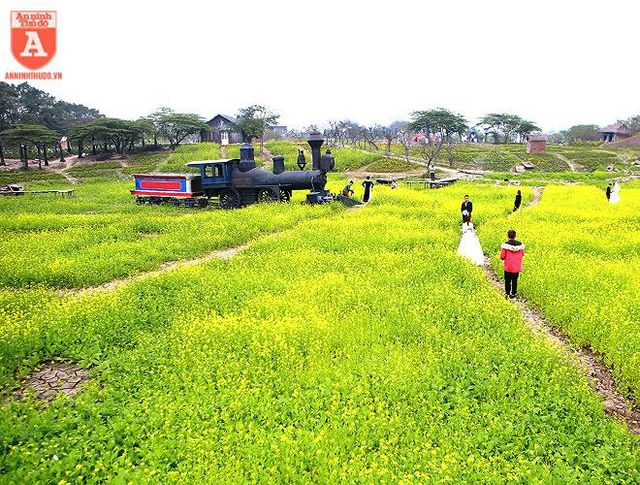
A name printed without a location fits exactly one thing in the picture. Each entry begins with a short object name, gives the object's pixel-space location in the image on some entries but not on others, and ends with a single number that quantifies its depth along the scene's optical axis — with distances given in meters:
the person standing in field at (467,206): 17.11
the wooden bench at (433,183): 34.88
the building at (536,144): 62.28
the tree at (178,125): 61.41
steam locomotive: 23.19
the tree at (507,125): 84.06
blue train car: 25.58
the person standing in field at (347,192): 26.03
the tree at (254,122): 61.09
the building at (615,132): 79.75
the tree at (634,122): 96.88
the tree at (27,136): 46.19
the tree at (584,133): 98.44
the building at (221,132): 73.35
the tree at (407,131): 72.44
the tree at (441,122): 69.31
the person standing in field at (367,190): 25.36
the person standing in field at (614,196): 24.42
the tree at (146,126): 54.86
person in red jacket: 10.29
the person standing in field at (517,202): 22.17
